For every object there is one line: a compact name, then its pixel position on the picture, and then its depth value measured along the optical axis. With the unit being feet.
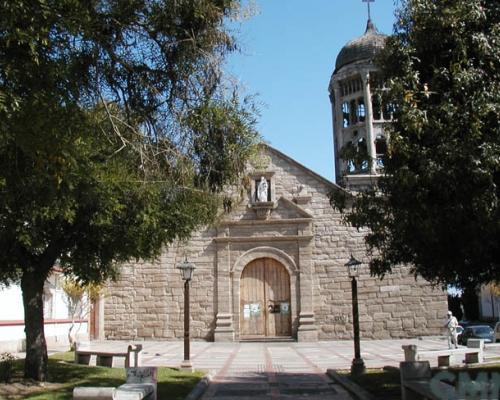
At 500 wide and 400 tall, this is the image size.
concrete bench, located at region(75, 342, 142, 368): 44.50
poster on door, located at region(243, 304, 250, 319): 76.33
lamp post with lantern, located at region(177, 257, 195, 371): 47.07
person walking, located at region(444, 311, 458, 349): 58.03
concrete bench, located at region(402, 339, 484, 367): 45.27
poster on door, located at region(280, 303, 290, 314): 75.98
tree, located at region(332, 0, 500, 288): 23.41
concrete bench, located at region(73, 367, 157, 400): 20.47
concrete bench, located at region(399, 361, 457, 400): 25.56
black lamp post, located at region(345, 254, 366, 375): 41.50
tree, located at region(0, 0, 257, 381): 15.81
